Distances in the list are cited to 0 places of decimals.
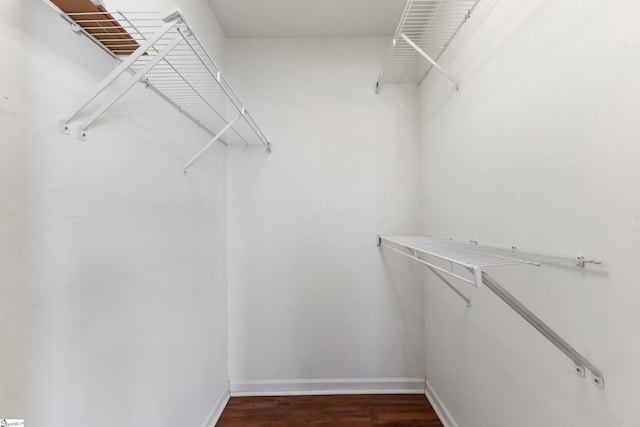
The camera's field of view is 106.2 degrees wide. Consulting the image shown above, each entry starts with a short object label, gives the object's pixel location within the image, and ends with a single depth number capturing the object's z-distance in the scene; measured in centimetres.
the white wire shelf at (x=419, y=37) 129
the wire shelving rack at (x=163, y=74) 66
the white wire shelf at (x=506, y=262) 67
